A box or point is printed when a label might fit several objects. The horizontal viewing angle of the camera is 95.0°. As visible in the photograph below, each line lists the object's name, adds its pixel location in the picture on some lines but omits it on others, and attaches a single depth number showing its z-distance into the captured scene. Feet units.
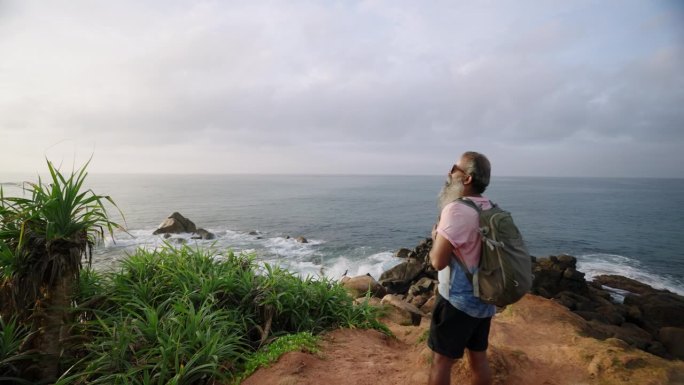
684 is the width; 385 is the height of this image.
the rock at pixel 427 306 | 35.29
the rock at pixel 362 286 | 31.42
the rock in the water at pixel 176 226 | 85.15
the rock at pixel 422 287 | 47.91
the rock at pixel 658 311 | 40.70
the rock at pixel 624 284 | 54.24
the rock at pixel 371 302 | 19.88
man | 7.46
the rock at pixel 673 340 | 32.27
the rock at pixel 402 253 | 75.36
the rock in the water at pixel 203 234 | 83.15
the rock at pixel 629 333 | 30.43
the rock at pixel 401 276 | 54.34
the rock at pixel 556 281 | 48.06
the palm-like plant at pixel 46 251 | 10.87
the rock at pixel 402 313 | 22.68
